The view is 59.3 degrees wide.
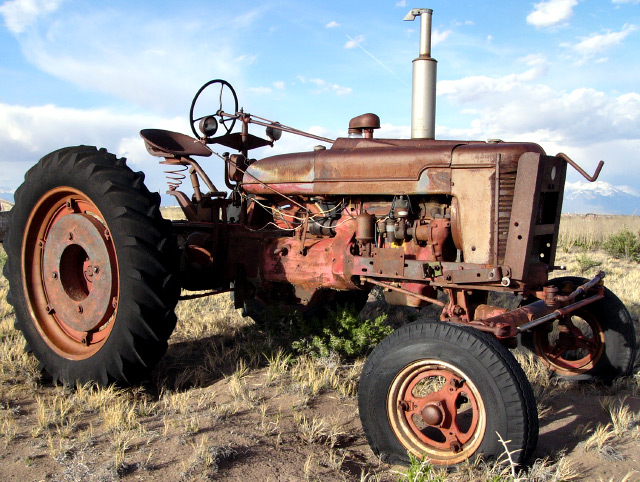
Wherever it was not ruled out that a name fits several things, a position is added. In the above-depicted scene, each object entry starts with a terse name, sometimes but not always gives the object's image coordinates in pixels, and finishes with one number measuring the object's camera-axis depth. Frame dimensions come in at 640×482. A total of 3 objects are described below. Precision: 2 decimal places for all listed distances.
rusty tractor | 2.89
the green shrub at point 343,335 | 4.41
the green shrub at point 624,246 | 10.70
